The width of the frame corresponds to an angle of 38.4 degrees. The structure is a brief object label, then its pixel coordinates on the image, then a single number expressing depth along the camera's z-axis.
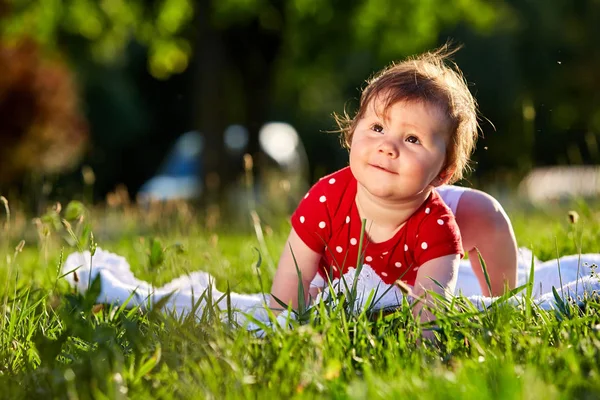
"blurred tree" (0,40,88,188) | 15.12
